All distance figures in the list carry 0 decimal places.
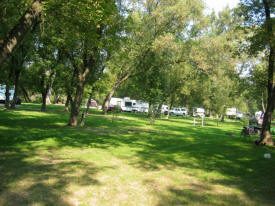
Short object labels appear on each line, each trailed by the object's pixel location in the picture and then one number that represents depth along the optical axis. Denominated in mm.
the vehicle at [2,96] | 29931
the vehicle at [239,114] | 65350
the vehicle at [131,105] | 47094
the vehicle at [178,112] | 58262
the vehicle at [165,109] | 54812
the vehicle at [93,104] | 62019
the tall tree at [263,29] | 12684
